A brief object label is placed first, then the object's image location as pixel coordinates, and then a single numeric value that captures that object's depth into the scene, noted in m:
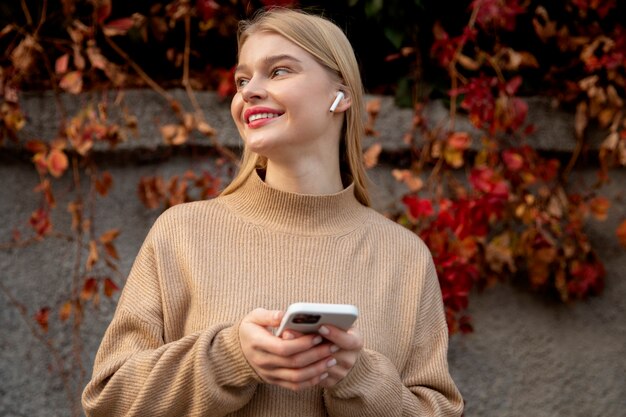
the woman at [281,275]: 1.85
